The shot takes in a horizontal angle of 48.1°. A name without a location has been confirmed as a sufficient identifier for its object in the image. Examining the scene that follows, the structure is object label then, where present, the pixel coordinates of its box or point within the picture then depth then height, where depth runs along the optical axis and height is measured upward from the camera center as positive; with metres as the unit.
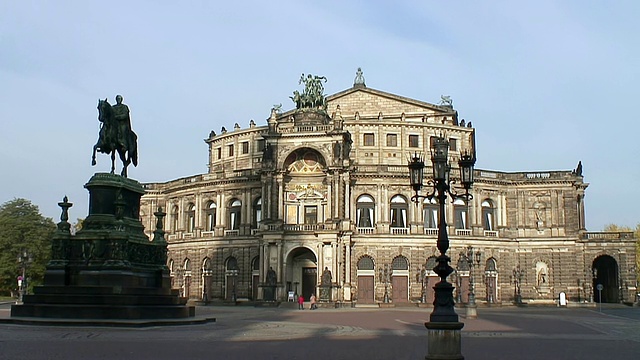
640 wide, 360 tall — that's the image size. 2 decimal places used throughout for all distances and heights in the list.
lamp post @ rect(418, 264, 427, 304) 71.19 -1.29
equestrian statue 33.12 +6.28
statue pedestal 28.42 -0.06
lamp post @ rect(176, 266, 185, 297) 81.94 -0.82
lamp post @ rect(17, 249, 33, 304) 59.94 +0.32
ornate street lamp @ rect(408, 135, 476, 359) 17.33 -0.08
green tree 88.50 +3.05
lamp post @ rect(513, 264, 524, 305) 75.75 -1.03
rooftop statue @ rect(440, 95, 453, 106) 89.19 +20.82
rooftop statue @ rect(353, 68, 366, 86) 91.41 +24.17
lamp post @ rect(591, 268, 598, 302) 75.45 -1.05
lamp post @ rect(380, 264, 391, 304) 71.94 -0.59
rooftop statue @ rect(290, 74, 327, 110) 76.00 +18.00
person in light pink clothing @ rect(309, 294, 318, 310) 63.06 -2.94
